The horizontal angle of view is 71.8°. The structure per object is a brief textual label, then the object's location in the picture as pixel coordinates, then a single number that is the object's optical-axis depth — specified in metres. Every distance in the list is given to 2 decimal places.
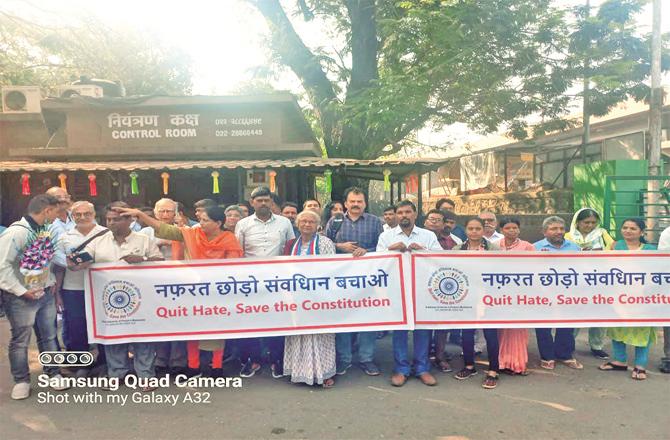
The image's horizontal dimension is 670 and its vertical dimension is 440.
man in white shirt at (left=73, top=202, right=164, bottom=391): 4.10
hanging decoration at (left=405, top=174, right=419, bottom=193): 9.51
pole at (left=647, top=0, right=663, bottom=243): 9.16
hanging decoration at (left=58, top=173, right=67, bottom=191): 8.55
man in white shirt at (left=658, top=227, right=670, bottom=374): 4.36
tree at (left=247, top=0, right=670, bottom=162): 11.09
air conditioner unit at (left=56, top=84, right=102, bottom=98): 10.87
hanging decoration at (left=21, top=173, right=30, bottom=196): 8.56
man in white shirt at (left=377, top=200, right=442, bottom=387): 4.18
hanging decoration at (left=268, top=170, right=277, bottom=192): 8.60
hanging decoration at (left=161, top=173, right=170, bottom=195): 8.44
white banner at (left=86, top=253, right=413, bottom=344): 4.14
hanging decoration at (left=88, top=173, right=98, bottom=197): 8.59
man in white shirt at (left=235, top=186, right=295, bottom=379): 4.50
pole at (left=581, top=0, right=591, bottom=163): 11.41
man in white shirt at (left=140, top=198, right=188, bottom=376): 4.30
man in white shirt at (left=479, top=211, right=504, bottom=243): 5.27
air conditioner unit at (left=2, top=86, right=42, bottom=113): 10.52
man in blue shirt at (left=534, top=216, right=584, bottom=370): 4.52
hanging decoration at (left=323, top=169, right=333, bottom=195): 8.85
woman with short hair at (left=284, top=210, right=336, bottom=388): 4.08
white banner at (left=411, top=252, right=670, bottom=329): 4.28
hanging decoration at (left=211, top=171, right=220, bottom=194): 8.48
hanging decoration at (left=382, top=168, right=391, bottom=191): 8.80
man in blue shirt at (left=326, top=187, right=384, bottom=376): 4.41
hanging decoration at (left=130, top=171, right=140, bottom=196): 8.58
